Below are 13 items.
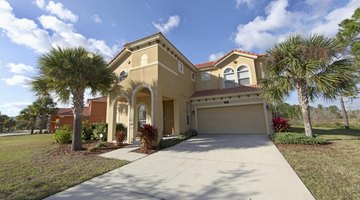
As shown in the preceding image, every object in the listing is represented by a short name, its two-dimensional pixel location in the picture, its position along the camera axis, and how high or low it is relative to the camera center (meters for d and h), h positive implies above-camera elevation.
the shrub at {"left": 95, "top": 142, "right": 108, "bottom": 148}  10.32 -1.10
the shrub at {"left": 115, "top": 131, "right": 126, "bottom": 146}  10.74 -0.74
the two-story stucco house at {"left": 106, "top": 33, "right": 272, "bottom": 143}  11.68 +2.64
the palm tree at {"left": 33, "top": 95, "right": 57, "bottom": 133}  29.50 +3.58
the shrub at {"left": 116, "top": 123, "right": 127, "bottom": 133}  13.61 -0.06
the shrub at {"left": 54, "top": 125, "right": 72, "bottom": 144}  12.05 -0.53
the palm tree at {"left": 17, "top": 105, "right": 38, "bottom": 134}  29.42 +2.72
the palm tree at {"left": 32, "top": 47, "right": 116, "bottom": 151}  8.88 +2.94
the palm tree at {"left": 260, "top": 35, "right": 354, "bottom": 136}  8.63 +2.63
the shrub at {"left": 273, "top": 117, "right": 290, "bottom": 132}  12.35 -0.36
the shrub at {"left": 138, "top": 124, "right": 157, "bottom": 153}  9.10 -0.59
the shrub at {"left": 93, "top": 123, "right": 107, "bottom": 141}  13.02 -0.27
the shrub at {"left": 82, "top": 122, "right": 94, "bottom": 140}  13.52 -0.37
